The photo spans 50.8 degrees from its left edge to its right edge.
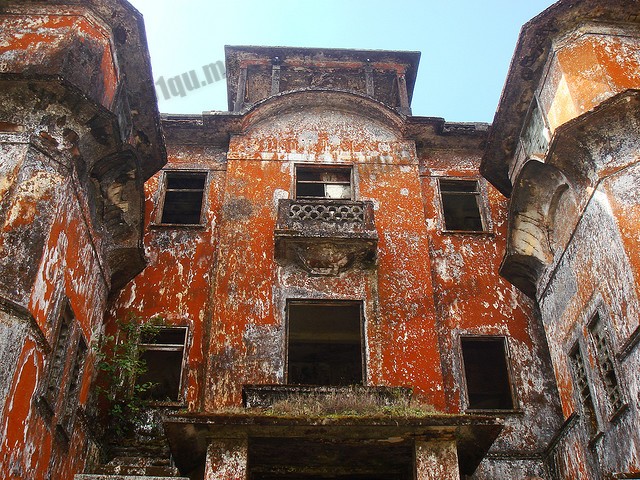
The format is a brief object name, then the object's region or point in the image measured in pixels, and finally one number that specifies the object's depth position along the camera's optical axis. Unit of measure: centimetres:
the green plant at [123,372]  1102
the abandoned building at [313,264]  847
